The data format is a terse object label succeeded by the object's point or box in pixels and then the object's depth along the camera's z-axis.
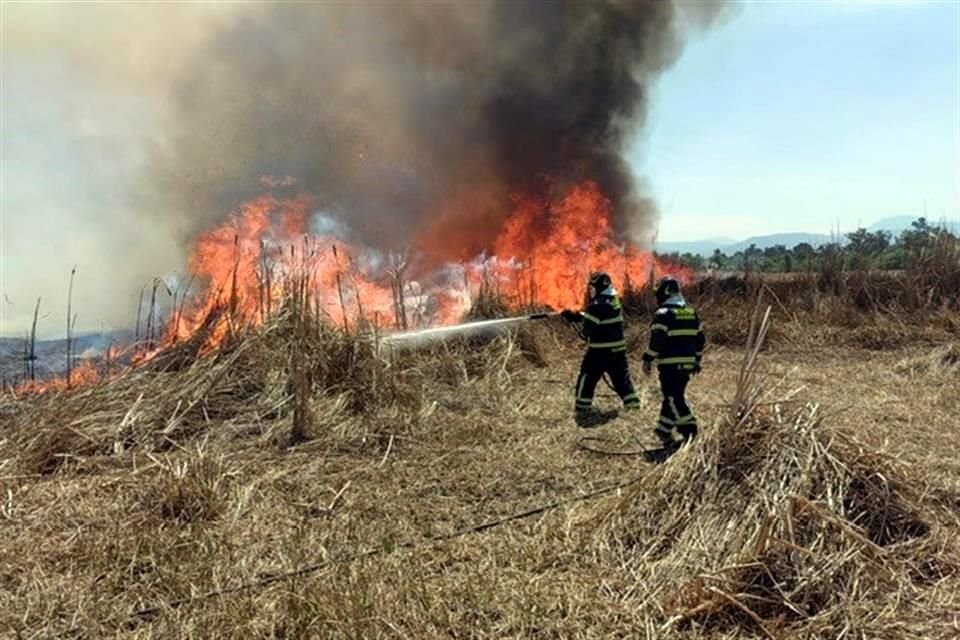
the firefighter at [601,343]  8.51
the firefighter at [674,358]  7.20
